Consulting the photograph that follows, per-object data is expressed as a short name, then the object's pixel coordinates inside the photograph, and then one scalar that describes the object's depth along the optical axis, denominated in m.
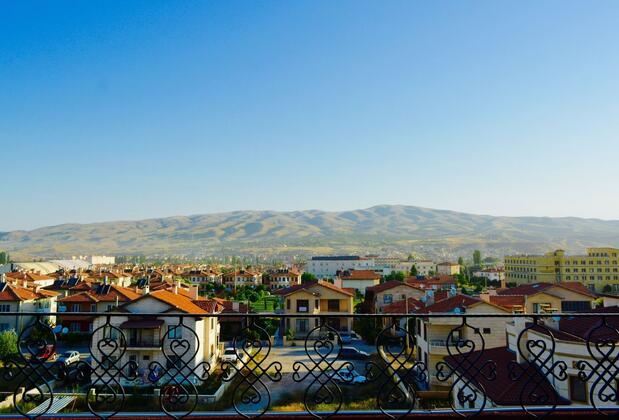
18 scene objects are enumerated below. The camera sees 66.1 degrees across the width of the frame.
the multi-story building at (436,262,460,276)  107.50
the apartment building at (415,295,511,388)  19.89
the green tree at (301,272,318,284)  77.28
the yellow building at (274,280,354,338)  34.47
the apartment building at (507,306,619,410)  10.73
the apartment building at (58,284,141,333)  33.72
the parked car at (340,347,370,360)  25.04
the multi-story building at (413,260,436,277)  124.84
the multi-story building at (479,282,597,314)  27.72
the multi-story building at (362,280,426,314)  39.62
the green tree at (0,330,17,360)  26.44
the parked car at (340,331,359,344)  31.57
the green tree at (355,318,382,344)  29.77
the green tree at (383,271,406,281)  71.33
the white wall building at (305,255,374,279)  118.88
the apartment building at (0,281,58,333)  32.41
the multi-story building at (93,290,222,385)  21.27
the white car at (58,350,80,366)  24.71
